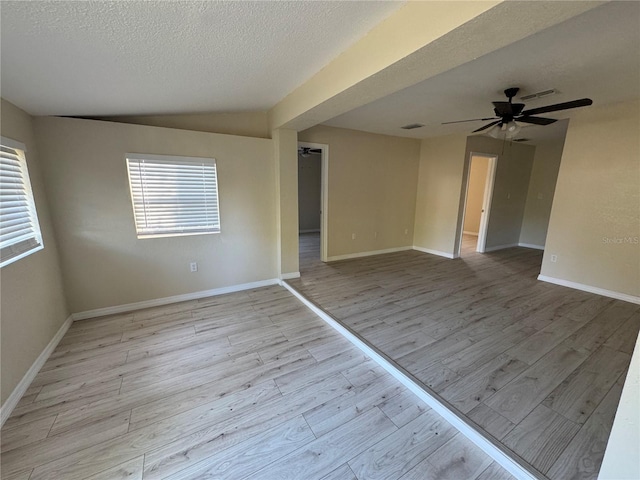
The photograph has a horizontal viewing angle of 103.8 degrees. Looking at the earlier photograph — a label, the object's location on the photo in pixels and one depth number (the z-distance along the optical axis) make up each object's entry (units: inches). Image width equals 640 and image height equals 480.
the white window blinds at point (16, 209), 74.5
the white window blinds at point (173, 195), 116.1
